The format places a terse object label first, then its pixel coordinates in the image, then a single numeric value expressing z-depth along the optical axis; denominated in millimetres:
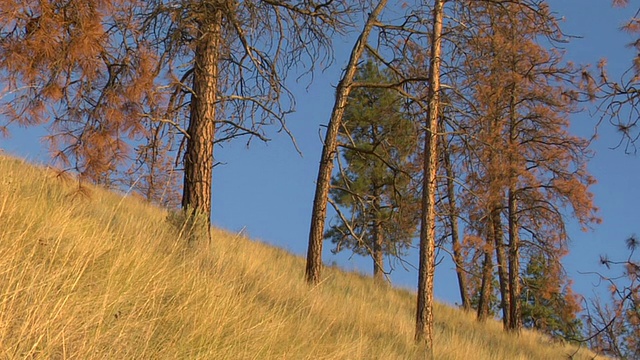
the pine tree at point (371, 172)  18369
